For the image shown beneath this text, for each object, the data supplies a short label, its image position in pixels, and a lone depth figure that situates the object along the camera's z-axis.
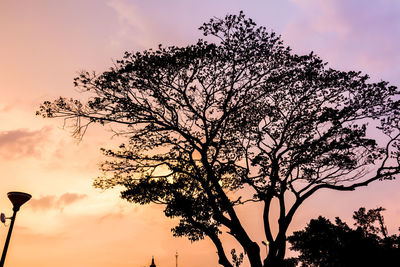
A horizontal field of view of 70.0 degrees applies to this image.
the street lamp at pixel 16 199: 8.77
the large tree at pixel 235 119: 14.02
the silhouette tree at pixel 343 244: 26.99
